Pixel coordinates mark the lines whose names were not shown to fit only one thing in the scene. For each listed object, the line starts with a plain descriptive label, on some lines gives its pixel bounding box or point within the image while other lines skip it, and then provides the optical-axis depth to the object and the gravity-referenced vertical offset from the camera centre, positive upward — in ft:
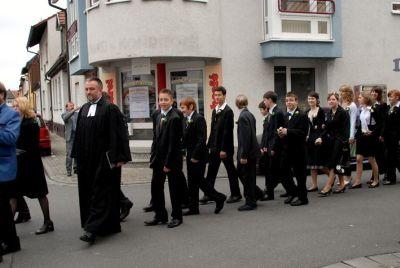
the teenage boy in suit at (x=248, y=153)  27.94 -2.61
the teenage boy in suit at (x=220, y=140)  28.76 -2.00
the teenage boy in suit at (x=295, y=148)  29.32 -2.58
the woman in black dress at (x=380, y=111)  34.83 -0.88
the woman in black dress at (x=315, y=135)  31.90 -2.09
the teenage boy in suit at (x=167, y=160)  24.31 -2.53
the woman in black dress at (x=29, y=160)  23.53 -2.23
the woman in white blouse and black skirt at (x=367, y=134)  34.68 -2.30
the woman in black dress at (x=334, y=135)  31.99 -2.10
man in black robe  22.45 -2.10
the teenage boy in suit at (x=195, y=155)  27.12 -2.55
